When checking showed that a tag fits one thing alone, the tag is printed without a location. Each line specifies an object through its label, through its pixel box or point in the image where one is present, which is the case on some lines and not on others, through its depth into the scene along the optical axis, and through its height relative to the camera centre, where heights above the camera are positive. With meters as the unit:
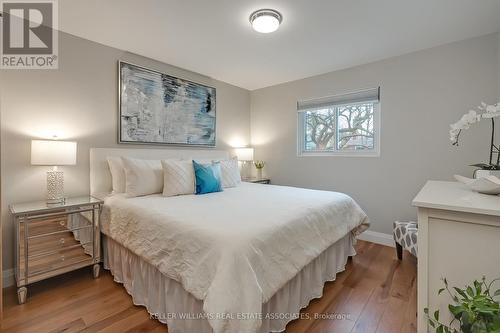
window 3.05 +0.57
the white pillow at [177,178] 2.31 -0.16
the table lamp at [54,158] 1.93 +0.03
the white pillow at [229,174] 2.88 -0.14
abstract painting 2.69 +0.70
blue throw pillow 2.43 -0.17
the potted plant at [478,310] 0.71 -0.48
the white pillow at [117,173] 2.35 -0.11
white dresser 0.88 -0.32
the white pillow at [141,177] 2.23 -0.14
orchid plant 1.18 +0.24
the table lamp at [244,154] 3.91 +0.15
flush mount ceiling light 1.95 +1.24
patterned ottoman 2.19 -0.72
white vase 1.27 -0.05
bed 1.11 -0.55
